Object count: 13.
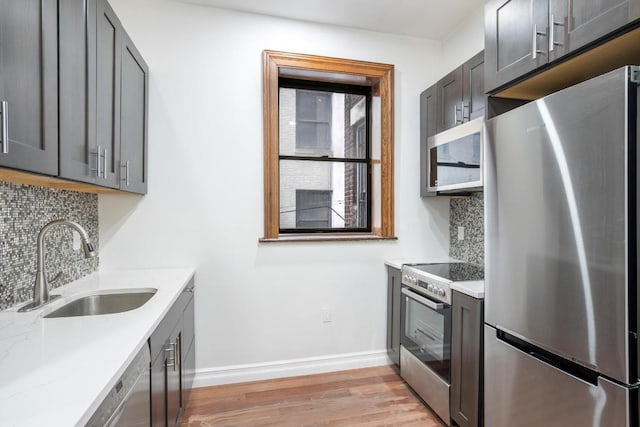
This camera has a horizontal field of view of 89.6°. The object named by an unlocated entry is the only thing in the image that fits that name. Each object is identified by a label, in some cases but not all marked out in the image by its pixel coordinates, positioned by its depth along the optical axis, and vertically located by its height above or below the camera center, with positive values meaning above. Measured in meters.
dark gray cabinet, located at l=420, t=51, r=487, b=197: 2.07 +0.80
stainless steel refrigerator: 1.07 -0.18
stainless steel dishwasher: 0.83 -0.56
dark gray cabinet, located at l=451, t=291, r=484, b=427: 1.70 -0.81
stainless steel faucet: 1.44 -0.27
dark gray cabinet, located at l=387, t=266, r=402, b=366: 2.59 -0.83
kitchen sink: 1.70 -0.48
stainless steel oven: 1.98 -0.78
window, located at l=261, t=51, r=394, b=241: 2.72 +0.56
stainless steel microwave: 2.04 +0.39
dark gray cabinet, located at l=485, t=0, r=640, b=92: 1.19 +0.79
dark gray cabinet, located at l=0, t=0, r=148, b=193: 0.94 +0.46
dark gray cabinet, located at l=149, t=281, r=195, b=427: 1.35 -0.76
